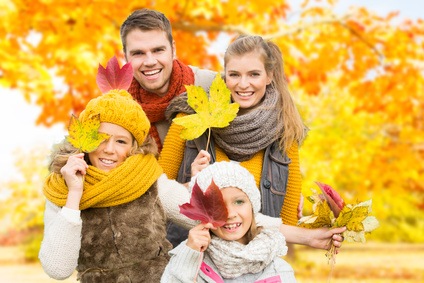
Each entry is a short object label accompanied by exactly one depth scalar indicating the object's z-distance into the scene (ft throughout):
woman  9.46
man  10.26
